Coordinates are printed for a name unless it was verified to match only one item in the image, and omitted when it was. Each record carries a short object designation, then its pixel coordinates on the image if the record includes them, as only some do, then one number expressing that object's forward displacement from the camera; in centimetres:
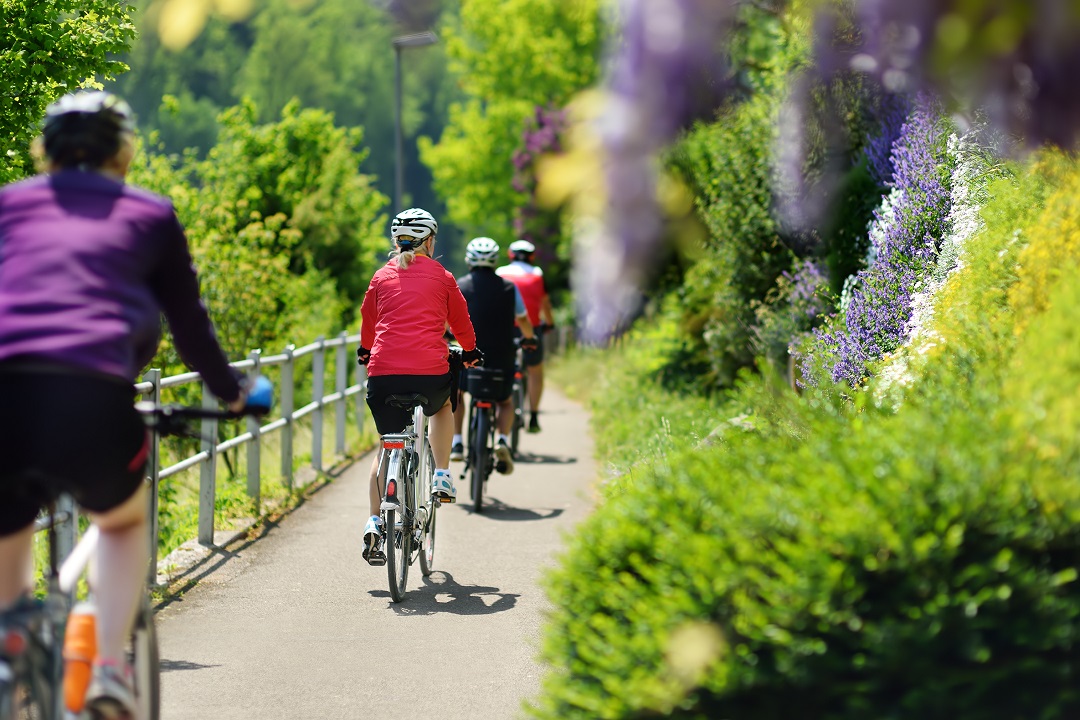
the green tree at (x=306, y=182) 5525
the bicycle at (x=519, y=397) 2772
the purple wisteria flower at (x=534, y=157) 6681
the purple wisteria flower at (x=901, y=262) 1744
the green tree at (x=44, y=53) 1677
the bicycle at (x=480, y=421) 2169
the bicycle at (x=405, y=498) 1496
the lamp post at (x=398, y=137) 4981
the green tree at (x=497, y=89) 6731
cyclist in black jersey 2175
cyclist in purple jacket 700
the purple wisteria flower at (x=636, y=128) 691
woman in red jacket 1556
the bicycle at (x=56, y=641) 661
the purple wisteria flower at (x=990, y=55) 711
